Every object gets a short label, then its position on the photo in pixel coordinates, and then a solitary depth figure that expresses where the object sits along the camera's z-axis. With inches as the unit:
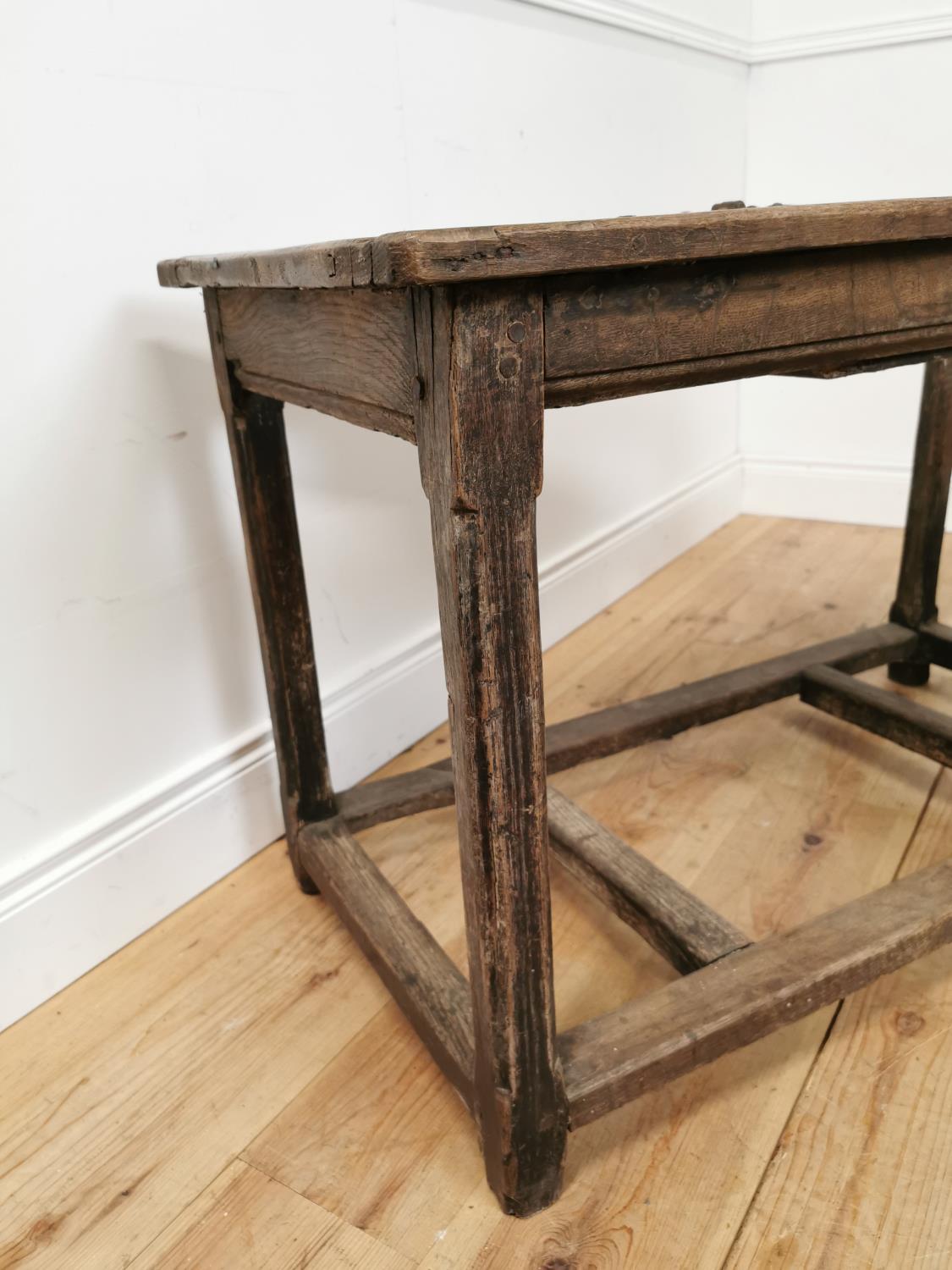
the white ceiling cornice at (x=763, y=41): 69.4
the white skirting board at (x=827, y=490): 92.4
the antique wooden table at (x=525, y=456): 22.4
